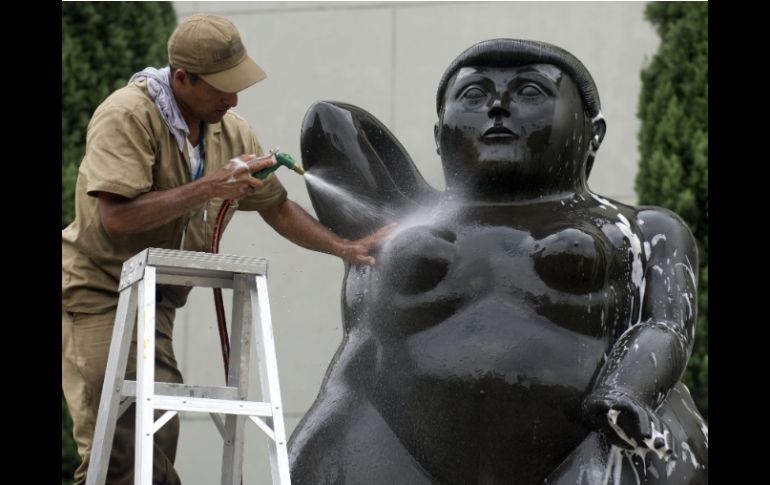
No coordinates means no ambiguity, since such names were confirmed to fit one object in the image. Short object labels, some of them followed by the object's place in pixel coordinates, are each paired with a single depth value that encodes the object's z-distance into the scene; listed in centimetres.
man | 717
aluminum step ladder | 648
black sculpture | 690
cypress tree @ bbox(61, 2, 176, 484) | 1212
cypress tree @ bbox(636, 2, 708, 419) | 1146
